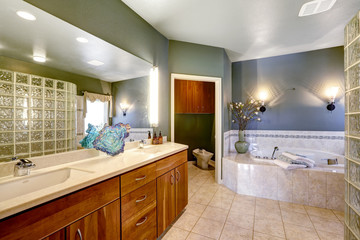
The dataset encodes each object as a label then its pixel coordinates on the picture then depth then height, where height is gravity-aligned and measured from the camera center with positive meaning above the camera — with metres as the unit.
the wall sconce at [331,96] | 2.97 +0.45
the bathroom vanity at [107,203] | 0.72 -0.50
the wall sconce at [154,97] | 2.32 +0.33
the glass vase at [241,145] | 3.28 -0.52
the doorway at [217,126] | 3.04 -0.12
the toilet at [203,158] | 3.91 -0.94
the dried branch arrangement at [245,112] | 3.46 +0.18
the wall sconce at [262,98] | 3.43 +0.47
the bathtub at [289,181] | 2.21 -0.93
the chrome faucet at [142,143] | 2.00 -0.30
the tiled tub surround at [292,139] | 3.00 -0.40
